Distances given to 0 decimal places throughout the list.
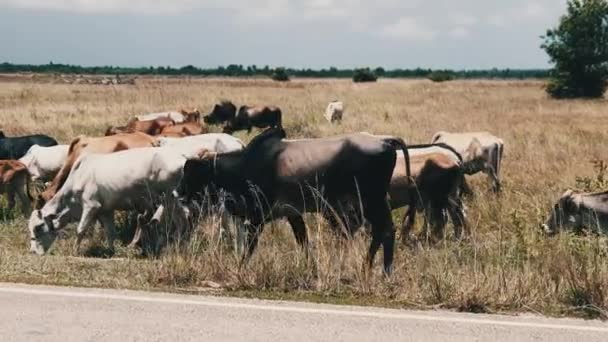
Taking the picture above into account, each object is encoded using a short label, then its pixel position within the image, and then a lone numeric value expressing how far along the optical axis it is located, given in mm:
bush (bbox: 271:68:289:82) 114250
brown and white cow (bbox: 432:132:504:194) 16922
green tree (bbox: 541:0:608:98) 63594
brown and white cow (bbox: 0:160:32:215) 14438
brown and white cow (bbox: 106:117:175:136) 18766
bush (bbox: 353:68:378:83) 111938
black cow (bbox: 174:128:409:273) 9273
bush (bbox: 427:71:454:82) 114488
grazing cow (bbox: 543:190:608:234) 10625
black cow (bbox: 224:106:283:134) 32219
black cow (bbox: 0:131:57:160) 18172
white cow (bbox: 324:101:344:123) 33625
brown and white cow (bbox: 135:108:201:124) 23833
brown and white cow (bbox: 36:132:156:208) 13352
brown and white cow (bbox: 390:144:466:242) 11891
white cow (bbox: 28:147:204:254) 11383
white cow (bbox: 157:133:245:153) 13068
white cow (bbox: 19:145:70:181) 15953
